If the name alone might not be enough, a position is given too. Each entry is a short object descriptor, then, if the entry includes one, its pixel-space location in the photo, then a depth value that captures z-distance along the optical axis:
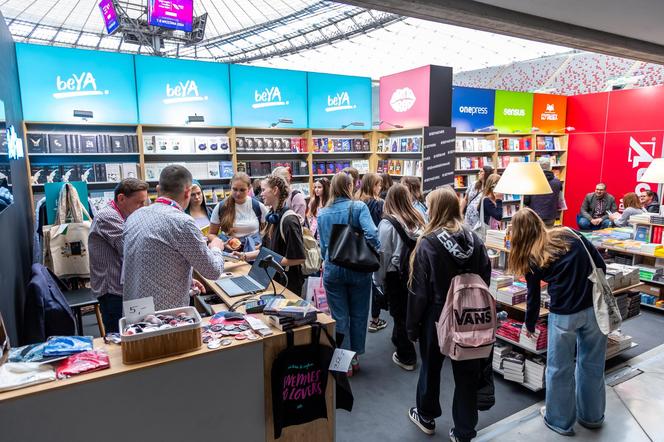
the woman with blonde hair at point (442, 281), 2.46
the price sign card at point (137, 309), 1.71
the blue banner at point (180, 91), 6.16
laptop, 2.50
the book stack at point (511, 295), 3.54
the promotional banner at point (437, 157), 7.34
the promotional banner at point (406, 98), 7.38
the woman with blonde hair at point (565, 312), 2.59
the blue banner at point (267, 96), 6.93
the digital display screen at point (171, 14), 9.78
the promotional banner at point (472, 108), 8.64
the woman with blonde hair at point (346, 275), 3.28
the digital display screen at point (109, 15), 10.38
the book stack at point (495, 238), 4.05
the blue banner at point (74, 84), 5.40
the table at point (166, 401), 1.41
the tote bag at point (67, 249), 4.00
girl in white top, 3.81
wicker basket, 1.58
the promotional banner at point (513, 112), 9.21
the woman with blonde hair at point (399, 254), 3.46
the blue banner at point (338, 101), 7.59
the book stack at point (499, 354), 3.46
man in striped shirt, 2.71
